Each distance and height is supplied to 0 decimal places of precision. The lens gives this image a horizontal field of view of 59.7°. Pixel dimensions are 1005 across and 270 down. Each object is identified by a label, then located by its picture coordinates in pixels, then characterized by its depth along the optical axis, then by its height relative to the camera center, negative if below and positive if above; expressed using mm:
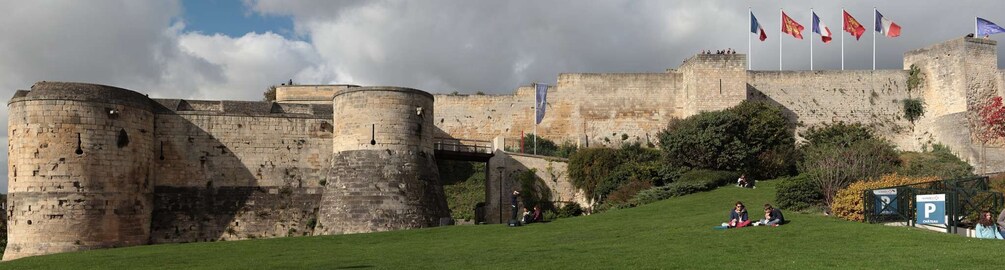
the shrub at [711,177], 32531 -859
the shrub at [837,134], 41297 +1039
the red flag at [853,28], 46031 +6676
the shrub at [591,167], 36125 -544
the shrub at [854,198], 20016 -1011
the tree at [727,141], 35219 +563
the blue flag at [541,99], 44438 +2783
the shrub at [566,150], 42594 +198
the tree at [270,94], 58247 +3977
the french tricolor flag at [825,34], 46375 +6396
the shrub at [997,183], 24384 -810
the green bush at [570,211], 32759 -2158
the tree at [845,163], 24891 -278
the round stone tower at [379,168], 28750 -485
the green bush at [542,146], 45681 +417
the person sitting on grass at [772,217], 19531 -1408
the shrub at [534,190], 36312 -1536
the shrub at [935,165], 33294 -404
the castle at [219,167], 27344 -474
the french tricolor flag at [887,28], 44906 +6527
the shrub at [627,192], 32062 -1412
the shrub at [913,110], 46119 +2390
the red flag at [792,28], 45812 +6632
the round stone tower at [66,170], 27031 -560
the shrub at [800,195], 24047 -1106
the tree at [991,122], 40969 +1555
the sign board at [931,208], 17250 -1059
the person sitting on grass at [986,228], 16219 -1367
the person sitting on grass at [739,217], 19672 -1429
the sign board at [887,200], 18625 -961
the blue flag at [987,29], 42469 +6132
